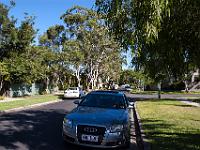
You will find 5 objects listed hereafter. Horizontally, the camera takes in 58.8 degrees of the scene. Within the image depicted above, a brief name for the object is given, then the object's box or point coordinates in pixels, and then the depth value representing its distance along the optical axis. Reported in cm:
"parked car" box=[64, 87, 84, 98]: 1834
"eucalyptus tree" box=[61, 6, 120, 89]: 2536
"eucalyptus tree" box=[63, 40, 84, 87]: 2514
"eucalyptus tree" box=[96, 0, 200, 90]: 339
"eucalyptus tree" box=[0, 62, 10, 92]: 1595
